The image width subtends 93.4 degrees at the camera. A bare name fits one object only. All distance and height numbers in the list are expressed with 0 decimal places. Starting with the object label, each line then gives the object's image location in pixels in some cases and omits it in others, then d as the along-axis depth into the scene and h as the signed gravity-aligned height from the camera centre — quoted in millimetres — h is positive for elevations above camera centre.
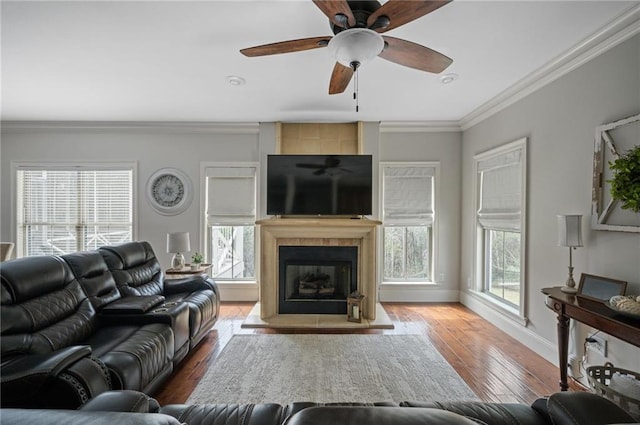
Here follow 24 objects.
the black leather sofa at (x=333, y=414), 711 -702
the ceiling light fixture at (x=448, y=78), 3084 +1410
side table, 3973 -823
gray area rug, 2355 -1432
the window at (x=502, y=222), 3455 -108
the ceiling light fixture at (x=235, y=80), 3152 +1394
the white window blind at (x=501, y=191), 3488 +283
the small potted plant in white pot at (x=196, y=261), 4129 -723
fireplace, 3998 -461
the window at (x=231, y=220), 4820 -152
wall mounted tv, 4238 +387
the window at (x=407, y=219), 4789 -103
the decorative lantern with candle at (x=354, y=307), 3883 -1236
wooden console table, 1778 -691
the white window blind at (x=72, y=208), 4848 +15
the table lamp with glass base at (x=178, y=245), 4031 -472
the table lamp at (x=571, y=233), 2416 -151
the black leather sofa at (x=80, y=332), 1540 -838
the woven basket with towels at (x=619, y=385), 1729 -1064
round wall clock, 4812 +302
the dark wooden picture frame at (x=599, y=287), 2170 -549
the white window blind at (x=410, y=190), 4793 +355
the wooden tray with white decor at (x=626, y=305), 1783 -557
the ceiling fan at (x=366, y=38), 1620 +1094
